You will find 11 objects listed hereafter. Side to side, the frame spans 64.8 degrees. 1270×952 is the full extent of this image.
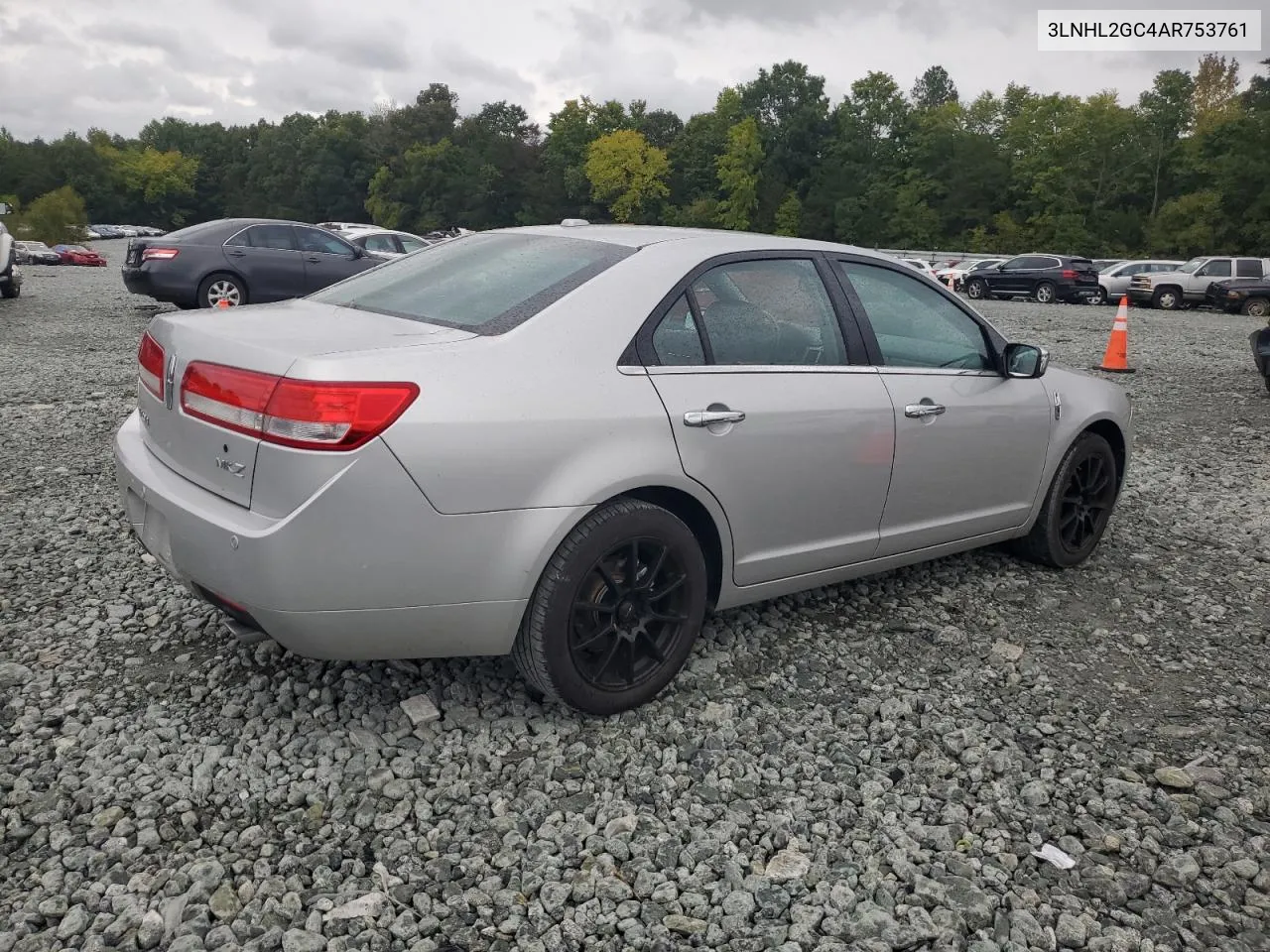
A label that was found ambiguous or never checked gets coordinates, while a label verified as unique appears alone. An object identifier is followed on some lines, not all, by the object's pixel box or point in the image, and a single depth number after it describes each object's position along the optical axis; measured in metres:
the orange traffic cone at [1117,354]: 12.16
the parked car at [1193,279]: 25.92
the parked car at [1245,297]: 24.33
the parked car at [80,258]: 41.59
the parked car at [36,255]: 40.06
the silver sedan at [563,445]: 2.58
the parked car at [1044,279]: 28.52
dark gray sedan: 12.82
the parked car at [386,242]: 17.20
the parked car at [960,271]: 30.64
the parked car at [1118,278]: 28.77
